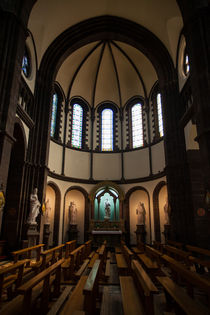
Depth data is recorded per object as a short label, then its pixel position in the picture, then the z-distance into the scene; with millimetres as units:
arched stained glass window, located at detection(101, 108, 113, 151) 19984
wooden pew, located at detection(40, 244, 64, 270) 5707
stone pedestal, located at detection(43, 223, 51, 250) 13644
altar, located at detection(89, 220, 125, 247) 15742
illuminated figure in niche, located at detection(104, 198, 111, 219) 17544
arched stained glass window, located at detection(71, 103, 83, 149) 19188
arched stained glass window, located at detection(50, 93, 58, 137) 17473
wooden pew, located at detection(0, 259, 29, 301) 4340
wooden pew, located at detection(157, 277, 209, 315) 2471
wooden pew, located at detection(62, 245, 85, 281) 5840
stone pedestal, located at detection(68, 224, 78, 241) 16484
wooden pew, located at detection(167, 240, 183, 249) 8594
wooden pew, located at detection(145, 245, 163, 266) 6066
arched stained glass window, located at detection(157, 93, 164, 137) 16984
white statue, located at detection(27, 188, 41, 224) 11180
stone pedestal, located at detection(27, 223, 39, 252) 10844
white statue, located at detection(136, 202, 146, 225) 16797
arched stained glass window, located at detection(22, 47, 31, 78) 12642
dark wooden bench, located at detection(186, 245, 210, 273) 4804
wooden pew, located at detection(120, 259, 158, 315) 2821
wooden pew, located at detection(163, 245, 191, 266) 5344
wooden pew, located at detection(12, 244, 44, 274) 5903
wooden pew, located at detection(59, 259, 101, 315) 2713
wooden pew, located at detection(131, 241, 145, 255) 10634
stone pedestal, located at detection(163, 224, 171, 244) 12041
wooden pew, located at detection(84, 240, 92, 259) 9582
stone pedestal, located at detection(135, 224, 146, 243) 16341
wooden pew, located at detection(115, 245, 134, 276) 5339
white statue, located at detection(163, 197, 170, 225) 14562
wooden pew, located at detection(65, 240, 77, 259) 8069
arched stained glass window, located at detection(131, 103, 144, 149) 19094
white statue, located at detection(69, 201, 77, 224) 16934
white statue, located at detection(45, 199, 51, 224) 15133
